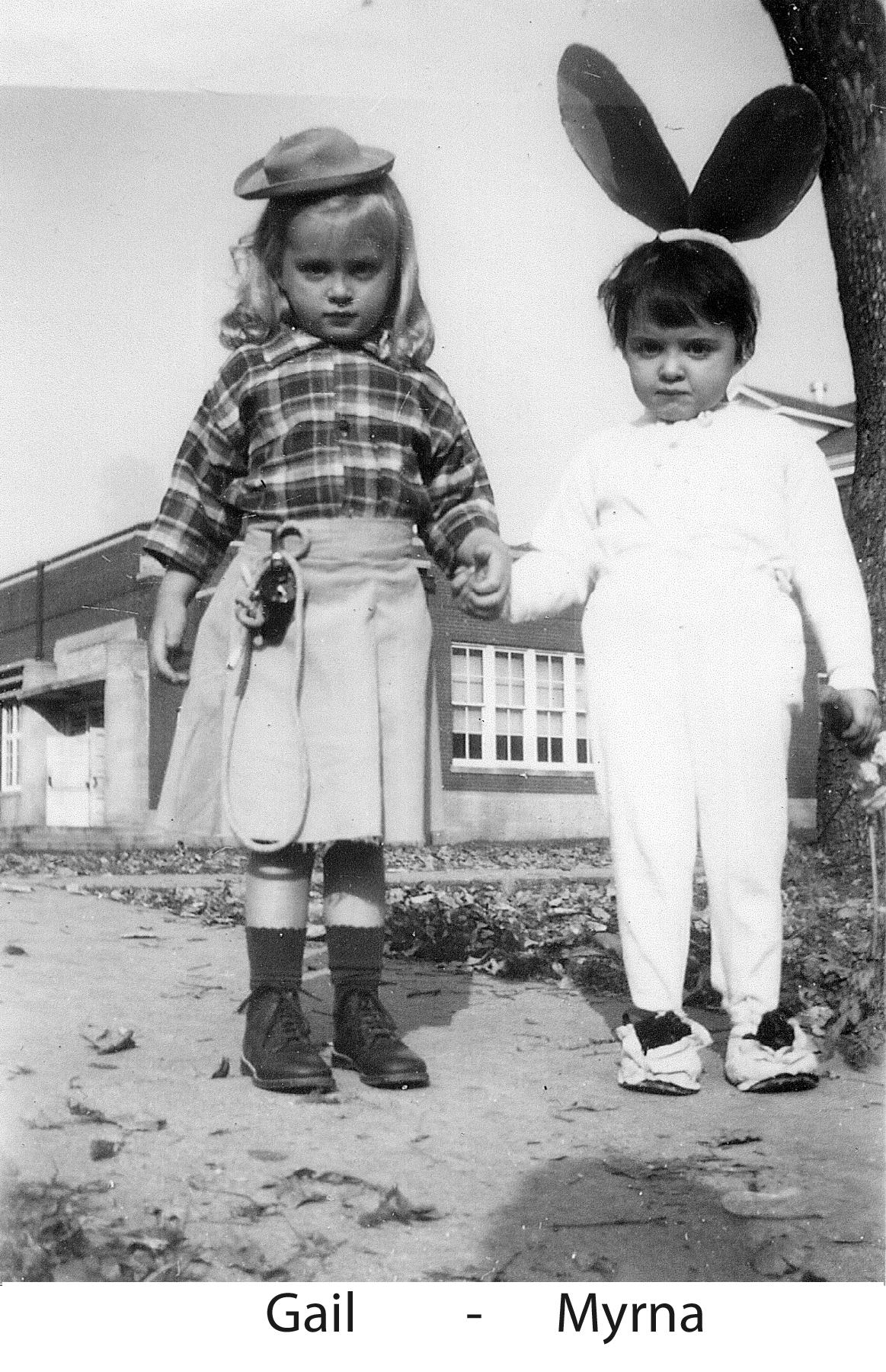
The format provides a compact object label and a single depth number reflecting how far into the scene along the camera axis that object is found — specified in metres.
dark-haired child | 2.07
